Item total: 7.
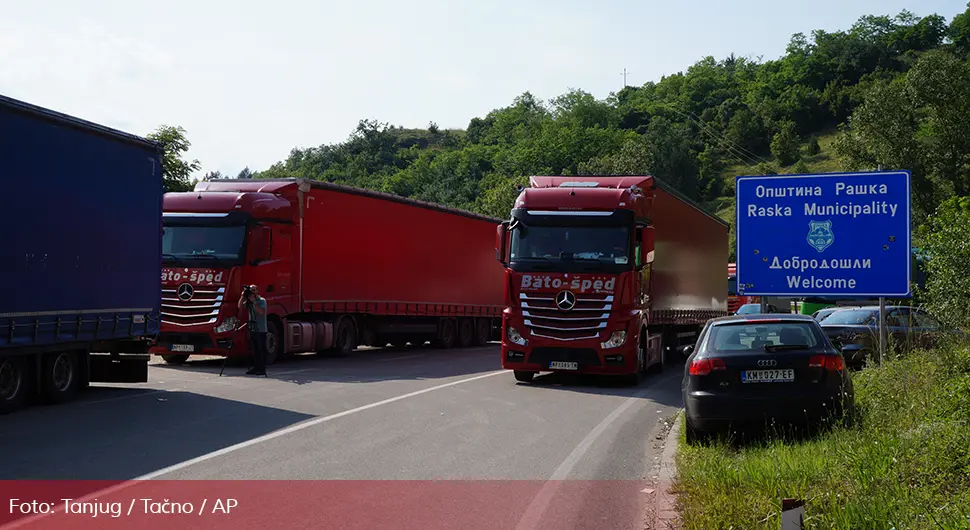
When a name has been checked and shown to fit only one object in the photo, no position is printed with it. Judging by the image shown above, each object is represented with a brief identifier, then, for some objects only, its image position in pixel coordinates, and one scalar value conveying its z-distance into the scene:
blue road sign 14.18
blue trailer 12.11
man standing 18.48
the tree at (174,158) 35.75
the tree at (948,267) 16.89
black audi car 9.96
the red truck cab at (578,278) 17.33
